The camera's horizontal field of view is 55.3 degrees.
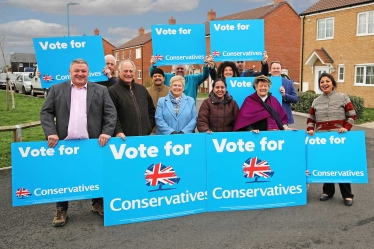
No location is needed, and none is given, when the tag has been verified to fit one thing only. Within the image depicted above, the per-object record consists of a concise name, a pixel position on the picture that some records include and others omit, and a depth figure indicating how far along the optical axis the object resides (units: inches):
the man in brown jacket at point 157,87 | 223.9
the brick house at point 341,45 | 821.2
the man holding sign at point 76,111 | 168.7
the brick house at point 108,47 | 2593.0
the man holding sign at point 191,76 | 232.7
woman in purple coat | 199.6
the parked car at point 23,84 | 1037.2
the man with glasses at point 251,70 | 238.0
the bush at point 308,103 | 577.0
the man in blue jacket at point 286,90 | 231.3
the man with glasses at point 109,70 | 219.2
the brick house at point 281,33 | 1391.5
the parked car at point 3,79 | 1281.7
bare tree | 575.8
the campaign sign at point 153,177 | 176.1
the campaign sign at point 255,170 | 189.2
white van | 963.1
